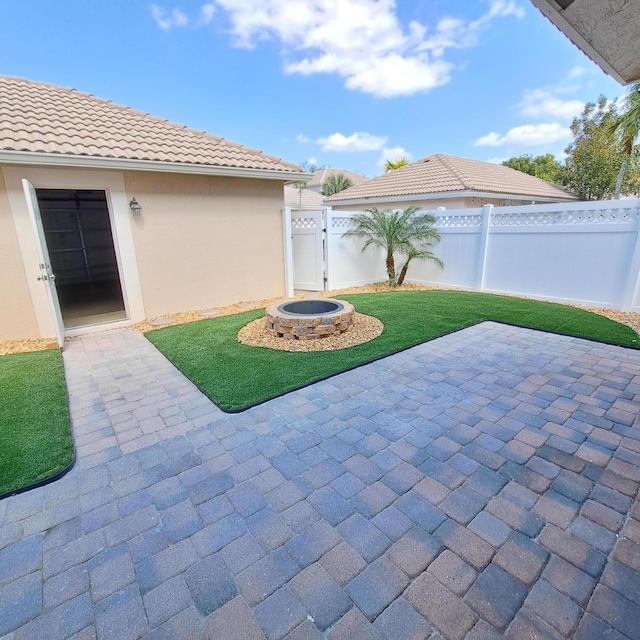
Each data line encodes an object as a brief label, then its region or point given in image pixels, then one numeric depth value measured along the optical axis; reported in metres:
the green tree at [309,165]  46.79
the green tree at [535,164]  28.27
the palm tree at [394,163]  21.83
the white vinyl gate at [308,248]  9.66
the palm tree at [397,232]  10.12
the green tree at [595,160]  18.00
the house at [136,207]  5.70
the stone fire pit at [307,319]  5.51
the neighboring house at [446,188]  12.02
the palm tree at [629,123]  10.94
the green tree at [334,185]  26.70
